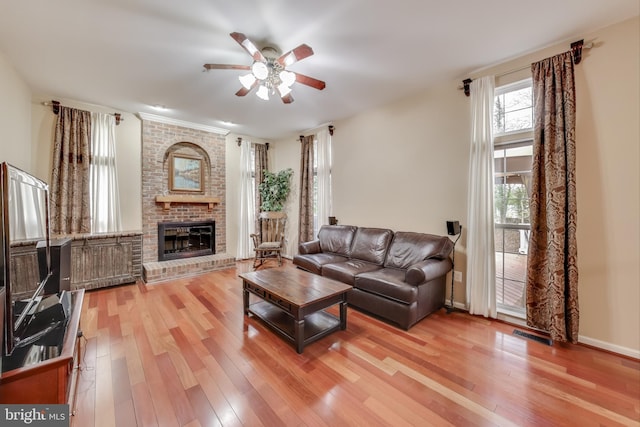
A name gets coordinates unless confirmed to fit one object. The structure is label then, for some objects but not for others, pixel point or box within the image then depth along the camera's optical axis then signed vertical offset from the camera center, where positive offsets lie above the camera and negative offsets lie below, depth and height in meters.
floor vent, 2.36 -1.22
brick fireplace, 4.41 +0.42
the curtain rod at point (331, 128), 4.67 +1.60
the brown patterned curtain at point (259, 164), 5.86 +1.18
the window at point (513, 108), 2.69 +1.16
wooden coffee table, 2.22 -0.85
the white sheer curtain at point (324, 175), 4.79 +0.75
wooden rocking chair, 5.43 -0.35
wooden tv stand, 1.08 -0.76
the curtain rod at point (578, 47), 2.26 +1.49
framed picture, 4.73 +0.81
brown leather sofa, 2.62 -0.70
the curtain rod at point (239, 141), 5.55 +1.63
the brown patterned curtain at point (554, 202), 2.28 +0.09
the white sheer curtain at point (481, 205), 2.79 +0.09
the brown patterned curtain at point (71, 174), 3.65 +0.63
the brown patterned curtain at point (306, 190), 5.15 +0.50
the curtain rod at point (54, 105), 3.62 +1.61
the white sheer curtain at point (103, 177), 3.94 +0.62
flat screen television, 1.12 -0.08
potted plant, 5.68 +0.57
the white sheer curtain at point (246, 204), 5.60 +0.23
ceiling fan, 2.07 +1.35
